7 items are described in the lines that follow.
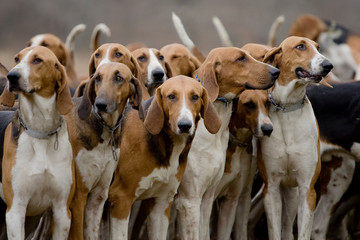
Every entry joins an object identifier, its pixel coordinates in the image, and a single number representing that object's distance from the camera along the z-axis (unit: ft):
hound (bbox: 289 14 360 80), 90.22
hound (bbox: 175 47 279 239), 50.14
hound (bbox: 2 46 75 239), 42.06
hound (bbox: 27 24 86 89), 70.30
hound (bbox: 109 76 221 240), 45.70
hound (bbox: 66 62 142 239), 45.39
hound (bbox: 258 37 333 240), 52.85
